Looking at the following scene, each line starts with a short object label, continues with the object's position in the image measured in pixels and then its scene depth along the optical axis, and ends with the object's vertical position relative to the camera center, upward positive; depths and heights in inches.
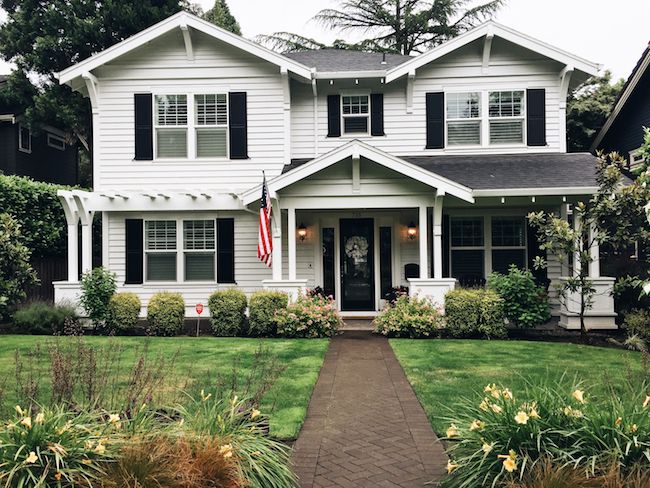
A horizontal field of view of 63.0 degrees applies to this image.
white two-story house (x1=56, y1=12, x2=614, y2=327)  518.0 +107.6
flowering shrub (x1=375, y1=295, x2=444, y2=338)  419.8 -55.1
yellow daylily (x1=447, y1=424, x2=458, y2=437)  140.7 -48.4
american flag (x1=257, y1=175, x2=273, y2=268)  422.3 +18.6
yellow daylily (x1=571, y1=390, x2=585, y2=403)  136.0 -38.0
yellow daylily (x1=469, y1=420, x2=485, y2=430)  138.0 -45.8
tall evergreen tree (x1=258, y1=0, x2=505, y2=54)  1011.3 +449.4
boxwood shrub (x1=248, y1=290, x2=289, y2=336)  431.8 -47.5
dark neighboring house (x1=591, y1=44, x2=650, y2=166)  598.9 +161.8
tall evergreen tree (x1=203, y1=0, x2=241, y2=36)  1101.7 +516.7
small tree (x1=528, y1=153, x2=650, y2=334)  408.2 +19.7
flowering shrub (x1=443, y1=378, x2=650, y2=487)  129.6 -48.5
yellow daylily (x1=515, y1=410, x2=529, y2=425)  129.2 -41.3
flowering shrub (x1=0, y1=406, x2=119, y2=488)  118.3 -45.3
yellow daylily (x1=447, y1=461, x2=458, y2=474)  135.5 -56.0
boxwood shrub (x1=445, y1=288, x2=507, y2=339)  422.0 -52.1
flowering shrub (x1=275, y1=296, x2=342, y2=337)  420.8 -54.7
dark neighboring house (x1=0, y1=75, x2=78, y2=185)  789.9 +168.6
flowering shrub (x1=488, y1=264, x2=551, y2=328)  422.5 -41.5
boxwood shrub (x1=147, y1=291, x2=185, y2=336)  440.8 -52.1
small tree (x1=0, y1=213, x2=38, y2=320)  466.3 -10.1
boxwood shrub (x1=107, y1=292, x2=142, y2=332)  448.8 -50.1
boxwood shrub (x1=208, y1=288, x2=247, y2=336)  439.2 -50.2
